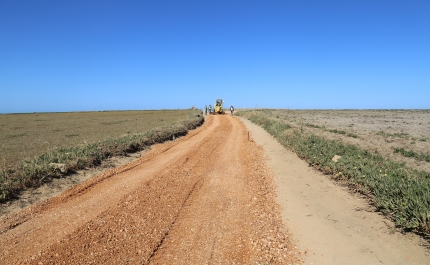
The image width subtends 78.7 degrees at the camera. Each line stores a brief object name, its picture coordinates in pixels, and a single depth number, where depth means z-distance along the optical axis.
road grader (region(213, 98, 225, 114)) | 52.84
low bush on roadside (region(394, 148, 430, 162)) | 11.94
